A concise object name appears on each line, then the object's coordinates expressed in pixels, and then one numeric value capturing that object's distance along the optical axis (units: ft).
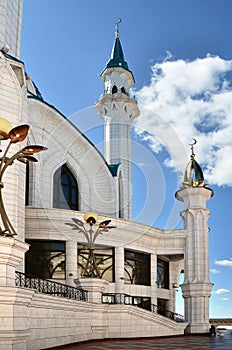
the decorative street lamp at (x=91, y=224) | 66.85
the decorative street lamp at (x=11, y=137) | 34.55
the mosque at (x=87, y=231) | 55.14
